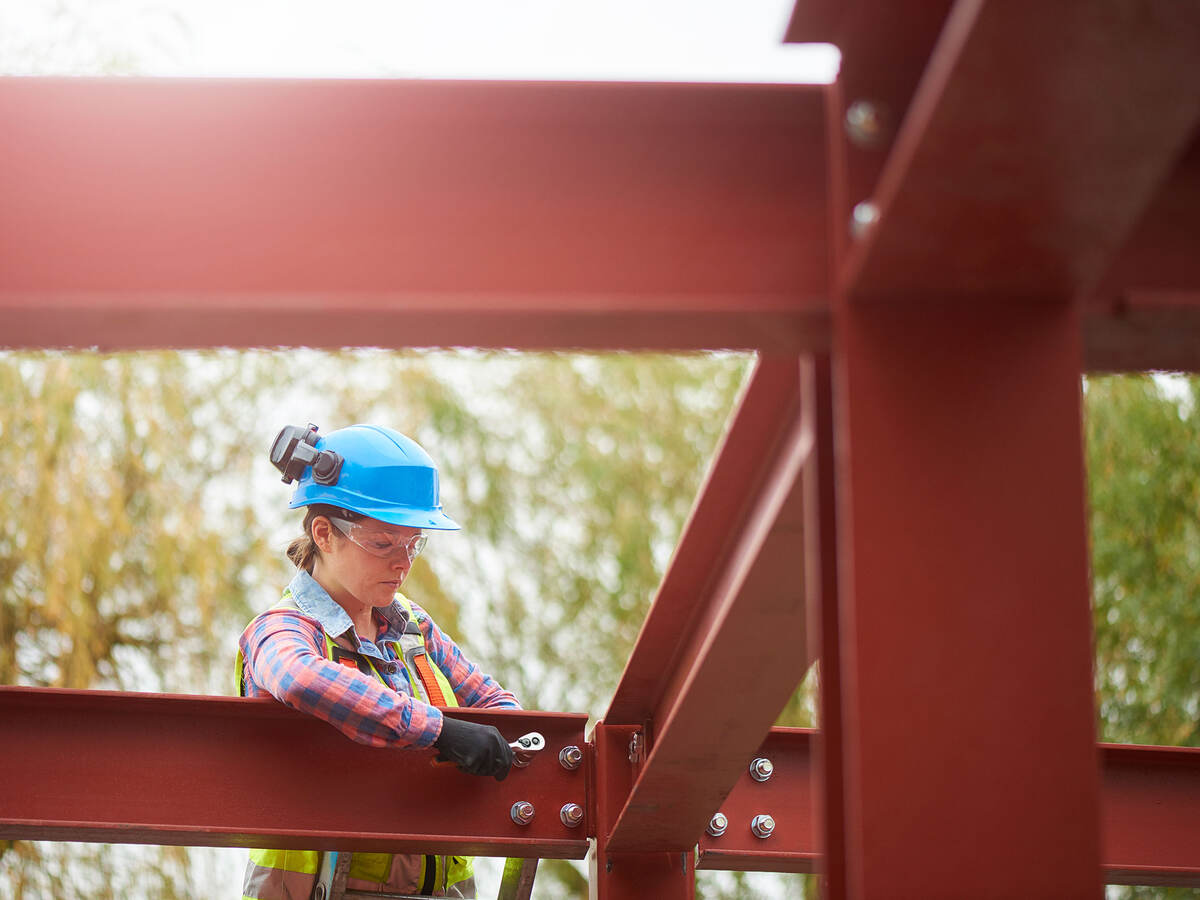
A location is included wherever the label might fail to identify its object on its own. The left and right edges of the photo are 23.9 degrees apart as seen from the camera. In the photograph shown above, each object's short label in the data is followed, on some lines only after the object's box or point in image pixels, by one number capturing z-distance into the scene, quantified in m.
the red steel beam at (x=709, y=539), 3.63
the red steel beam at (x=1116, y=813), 4.60
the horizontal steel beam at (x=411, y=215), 3.16
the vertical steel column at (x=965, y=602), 2.83
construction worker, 4.68
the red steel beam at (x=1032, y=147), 2.25
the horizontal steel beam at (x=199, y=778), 4.38
